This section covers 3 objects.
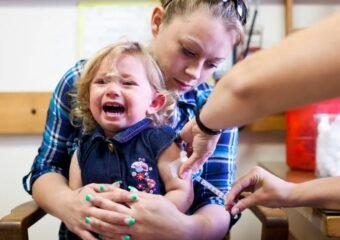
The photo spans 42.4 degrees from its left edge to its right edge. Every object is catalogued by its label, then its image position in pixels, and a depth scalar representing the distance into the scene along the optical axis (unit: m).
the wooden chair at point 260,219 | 0.95
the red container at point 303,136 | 1.46
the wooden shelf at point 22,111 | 1.66
